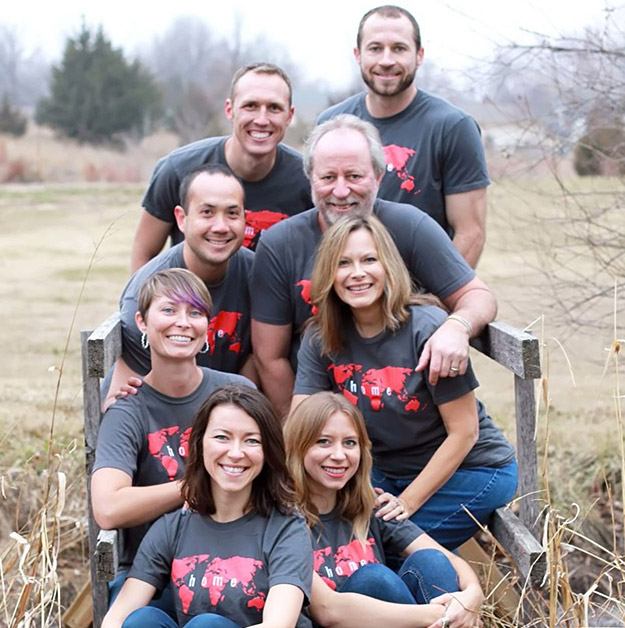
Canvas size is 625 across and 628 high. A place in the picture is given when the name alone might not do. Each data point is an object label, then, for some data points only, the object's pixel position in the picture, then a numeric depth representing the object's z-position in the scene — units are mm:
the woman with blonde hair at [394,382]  3451
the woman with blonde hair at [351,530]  3105
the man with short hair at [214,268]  3764
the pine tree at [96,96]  37812
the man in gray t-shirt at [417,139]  4371
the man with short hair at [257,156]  4246
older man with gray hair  3691
